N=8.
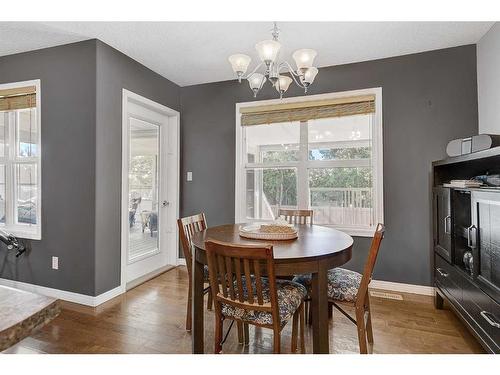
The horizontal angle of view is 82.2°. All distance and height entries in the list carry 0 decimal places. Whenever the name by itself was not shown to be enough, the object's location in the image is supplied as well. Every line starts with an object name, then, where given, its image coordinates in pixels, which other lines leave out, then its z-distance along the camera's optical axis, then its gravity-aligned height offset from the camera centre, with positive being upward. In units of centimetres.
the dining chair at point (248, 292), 141 -56
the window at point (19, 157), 296 +36
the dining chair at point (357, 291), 168 -64
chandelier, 189 +89
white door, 315 +0
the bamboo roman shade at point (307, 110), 310 +93
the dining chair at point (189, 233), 214 -34
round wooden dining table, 150 -39
